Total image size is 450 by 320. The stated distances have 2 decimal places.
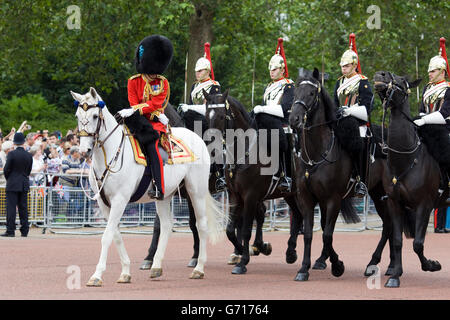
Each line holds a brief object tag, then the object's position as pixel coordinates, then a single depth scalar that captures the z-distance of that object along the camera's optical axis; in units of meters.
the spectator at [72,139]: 20.72
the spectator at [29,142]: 19.89
